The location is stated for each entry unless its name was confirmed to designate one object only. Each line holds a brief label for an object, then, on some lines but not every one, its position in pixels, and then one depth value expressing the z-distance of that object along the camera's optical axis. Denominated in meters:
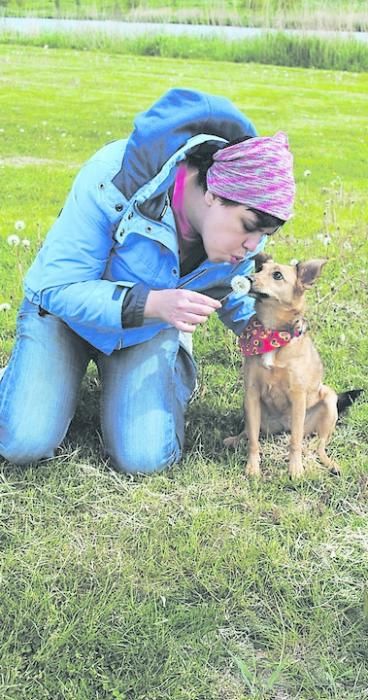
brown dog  2.96
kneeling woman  2.70
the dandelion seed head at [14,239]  4.16
